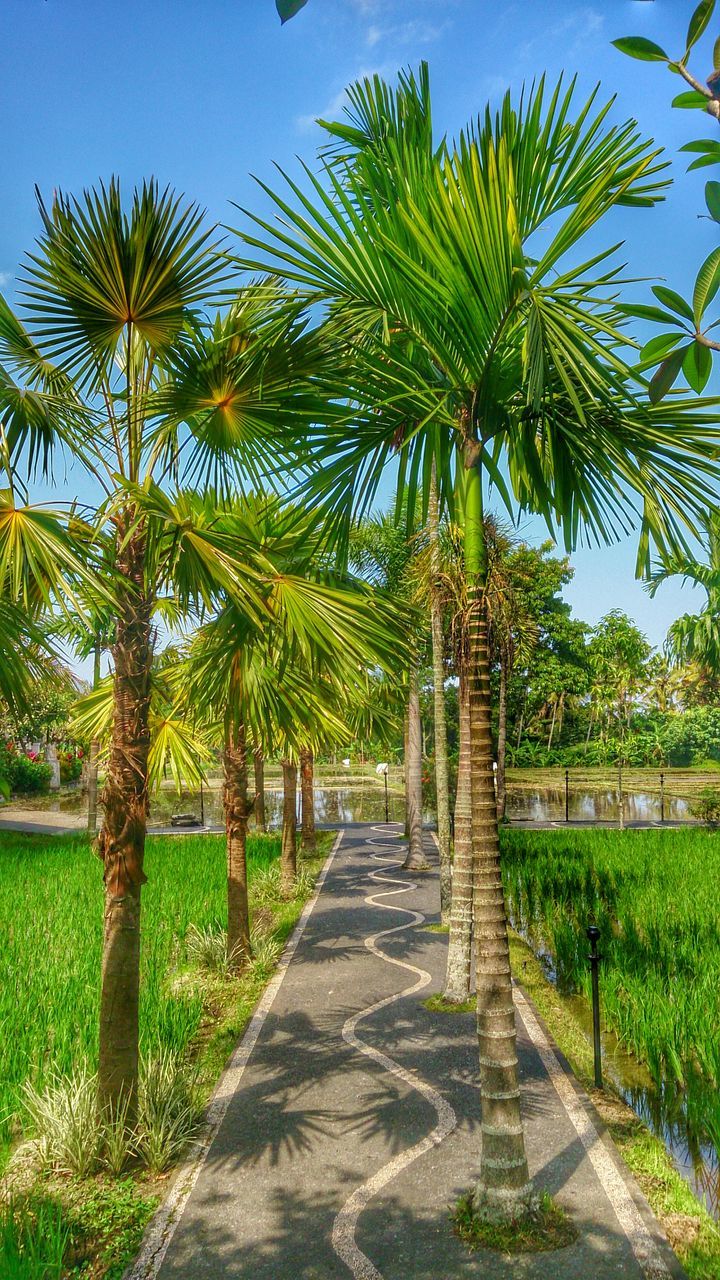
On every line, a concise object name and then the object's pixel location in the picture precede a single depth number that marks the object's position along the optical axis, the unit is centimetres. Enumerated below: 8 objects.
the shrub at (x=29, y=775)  3670
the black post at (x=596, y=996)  664
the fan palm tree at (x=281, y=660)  560
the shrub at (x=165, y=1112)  552
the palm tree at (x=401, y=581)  1698
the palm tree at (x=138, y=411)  537
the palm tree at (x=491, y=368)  404
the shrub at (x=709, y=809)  2552
